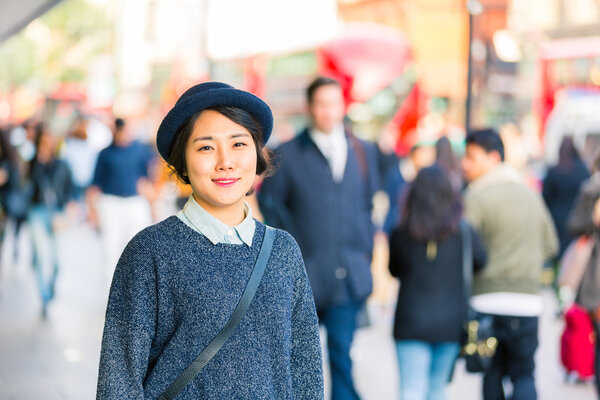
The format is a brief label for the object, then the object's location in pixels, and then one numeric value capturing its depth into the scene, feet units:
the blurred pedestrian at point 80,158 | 53.07
